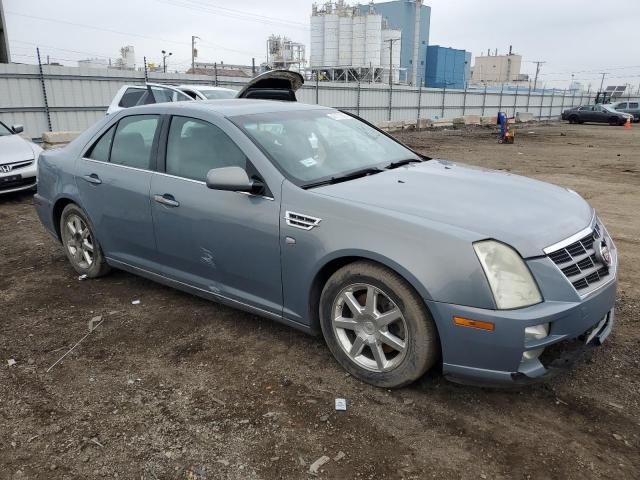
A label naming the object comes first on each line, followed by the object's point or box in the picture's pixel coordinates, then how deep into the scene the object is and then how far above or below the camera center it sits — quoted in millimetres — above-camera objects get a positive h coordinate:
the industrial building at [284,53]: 51688 +1998
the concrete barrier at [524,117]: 39750 -3149
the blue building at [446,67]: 60688 +853
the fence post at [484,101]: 36981 -1825
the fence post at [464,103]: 34975 -1883
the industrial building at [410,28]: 56562 +4894
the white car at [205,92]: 10156 -377
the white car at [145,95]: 10227 -449
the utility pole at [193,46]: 51278 +2501
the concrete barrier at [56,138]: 11435 -1432
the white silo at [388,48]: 49281 +2275
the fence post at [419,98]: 30500 -1400
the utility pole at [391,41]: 46300 +2926
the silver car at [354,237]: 2516 -902
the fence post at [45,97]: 14672 -705
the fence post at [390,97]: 28156 -1215
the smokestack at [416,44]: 57094 +3220
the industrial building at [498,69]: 94625 +1022
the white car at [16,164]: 8172 -1433
